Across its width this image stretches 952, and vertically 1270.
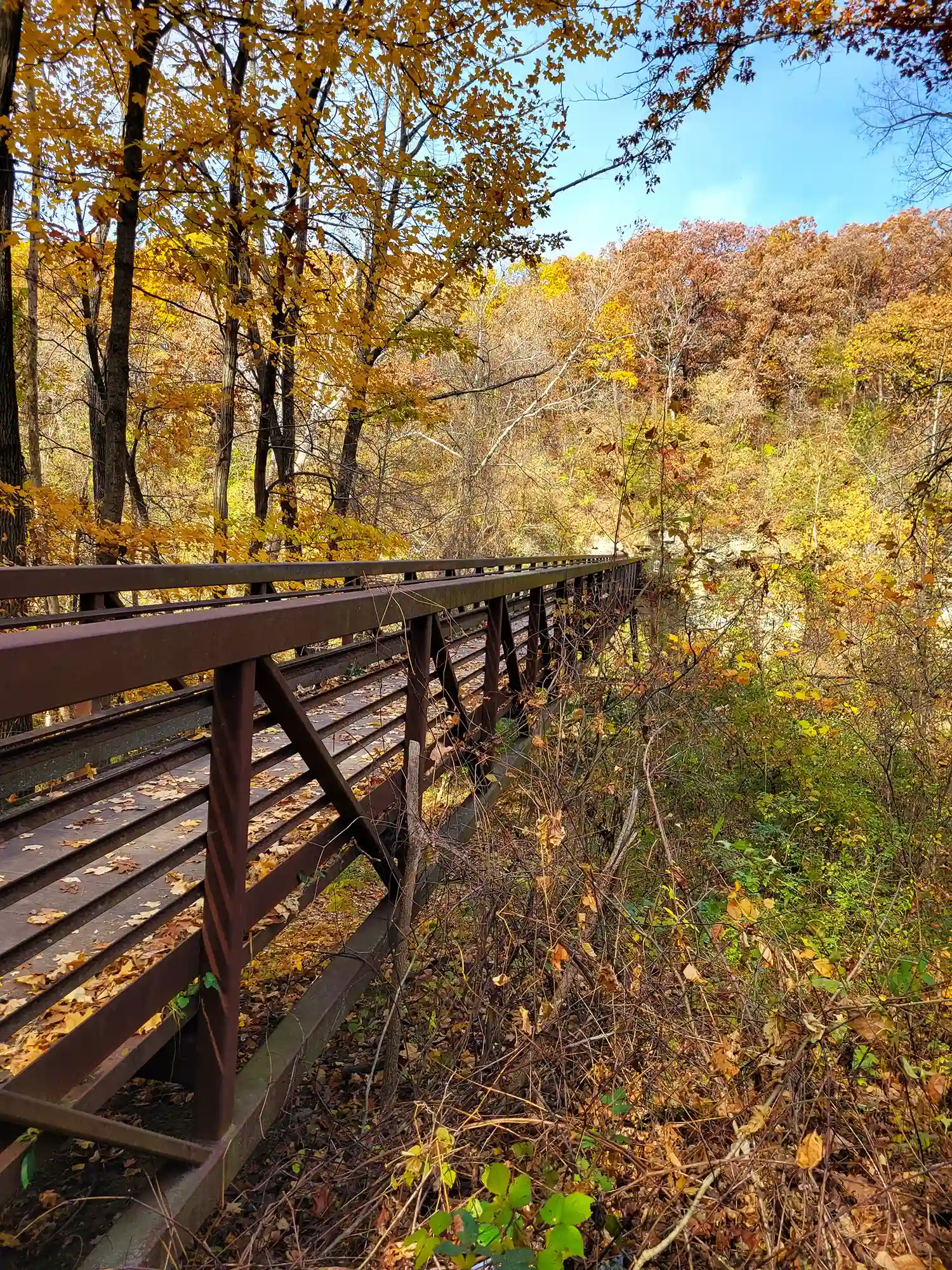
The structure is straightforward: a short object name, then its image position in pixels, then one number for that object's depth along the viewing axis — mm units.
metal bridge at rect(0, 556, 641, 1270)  1494
